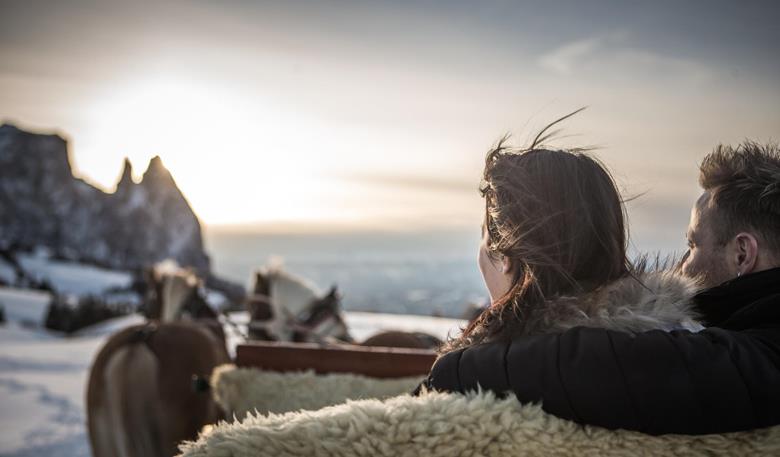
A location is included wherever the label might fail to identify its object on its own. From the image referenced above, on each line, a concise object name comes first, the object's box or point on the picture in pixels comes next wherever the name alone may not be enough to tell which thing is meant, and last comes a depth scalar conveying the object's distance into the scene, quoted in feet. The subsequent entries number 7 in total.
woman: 3.15
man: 2.67
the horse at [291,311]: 15.07
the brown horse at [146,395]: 12.09
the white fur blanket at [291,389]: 8.50
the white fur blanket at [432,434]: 2.77
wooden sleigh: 8.90
